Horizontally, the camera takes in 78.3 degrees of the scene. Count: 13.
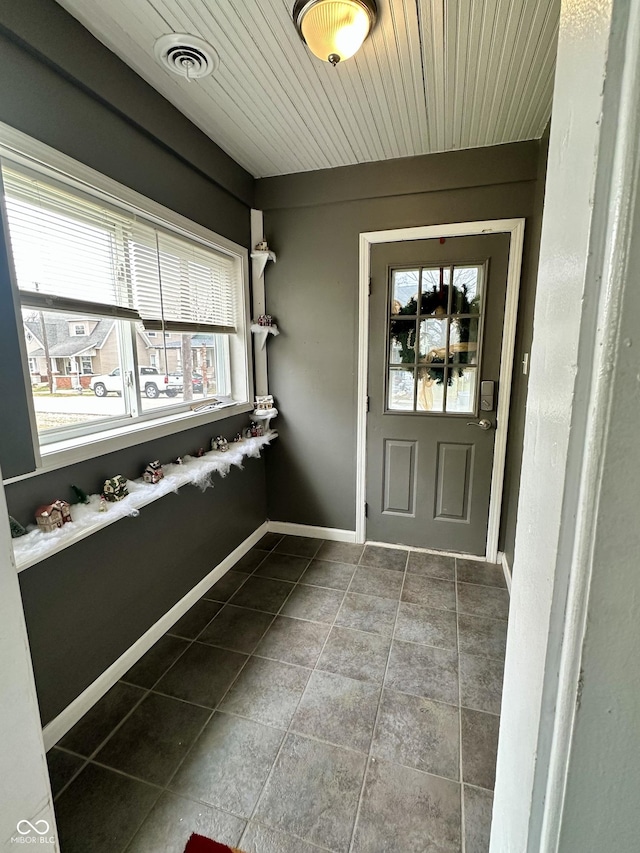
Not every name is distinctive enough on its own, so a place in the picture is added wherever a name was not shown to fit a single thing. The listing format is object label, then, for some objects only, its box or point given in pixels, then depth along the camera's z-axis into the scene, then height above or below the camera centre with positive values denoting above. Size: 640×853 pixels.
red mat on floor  1.13 -1.40
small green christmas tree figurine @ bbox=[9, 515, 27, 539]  1.27 -0.56
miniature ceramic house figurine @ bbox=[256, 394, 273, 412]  2.82 -0.34
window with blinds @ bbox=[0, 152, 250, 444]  1.40 +0.24
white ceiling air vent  1.50 +1.18
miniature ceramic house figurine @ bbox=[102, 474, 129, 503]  1.62 -0.55
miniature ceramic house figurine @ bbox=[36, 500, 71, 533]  1.36 -0.55
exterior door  2.48 -0.21
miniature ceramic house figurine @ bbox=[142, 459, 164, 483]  1.83 -0.54
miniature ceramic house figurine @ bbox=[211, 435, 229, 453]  2.43 -0.54
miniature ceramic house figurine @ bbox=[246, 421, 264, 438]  2.77 -0.53
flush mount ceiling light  1.33 +1.14
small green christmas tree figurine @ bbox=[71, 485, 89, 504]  1.54 -0.54
